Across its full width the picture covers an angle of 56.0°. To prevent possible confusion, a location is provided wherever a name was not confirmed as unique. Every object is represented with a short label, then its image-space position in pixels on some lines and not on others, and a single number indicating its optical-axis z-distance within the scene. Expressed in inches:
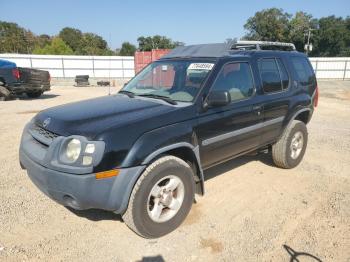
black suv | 120.4
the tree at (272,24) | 2598.4
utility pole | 2126.4
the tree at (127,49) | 3345.2
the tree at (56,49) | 2155.5
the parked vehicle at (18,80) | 564.1
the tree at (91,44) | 2532.0
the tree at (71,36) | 3334.2
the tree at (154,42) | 3206.2
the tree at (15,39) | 2374.8
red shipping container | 999.5
